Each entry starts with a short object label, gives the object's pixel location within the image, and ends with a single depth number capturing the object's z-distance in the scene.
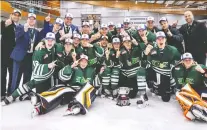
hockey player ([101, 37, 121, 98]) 2.92
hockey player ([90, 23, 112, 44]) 3.14
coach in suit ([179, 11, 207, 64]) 2.98
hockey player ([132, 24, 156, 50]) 2.87
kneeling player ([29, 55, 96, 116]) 2.31
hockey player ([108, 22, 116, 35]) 3.39
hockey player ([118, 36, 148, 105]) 2.68
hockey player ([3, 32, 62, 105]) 2.55
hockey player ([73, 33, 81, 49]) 2.77
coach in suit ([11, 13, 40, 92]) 2.74
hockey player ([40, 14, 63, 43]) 2.85
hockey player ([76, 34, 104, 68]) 2.80
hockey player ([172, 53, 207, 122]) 2.08
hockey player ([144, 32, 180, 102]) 2.72
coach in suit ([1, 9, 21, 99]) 2.77
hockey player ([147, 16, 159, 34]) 3.07
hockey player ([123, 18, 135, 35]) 3.28
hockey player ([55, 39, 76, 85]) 2.68
